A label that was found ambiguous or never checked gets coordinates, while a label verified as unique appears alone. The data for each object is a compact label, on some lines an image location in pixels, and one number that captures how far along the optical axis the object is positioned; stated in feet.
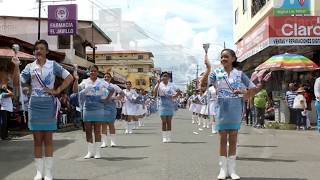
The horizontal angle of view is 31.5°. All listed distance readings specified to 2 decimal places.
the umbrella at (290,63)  67.36
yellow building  353.92
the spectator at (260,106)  71.92
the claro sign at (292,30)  73.10
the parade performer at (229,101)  28.60
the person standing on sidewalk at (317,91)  47.34
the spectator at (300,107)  66.74
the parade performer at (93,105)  37.70
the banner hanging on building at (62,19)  92.38
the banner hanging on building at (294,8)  87.76
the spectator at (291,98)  68.95
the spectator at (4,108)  53.67
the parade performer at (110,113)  41.78
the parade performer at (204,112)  77.68
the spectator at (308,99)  67.84
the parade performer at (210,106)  56.29
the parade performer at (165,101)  50.57
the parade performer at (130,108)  66.53
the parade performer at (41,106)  27.86
